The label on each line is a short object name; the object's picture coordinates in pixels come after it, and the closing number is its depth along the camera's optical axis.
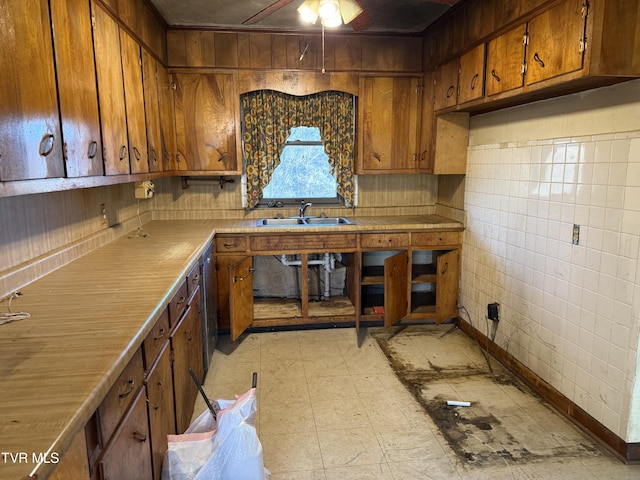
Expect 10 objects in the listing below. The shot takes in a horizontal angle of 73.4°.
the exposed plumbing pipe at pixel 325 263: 3.69
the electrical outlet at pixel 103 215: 2.61
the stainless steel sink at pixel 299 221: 3.75
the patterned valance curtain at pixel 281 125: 3.68
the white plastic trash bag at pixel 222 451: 1.57
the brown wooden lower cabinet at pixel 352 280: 3.31
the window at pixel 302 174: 3.91
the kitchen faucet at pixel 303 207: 3.85
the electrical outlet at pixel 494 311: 3.08
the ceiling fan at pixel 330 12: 1.94
